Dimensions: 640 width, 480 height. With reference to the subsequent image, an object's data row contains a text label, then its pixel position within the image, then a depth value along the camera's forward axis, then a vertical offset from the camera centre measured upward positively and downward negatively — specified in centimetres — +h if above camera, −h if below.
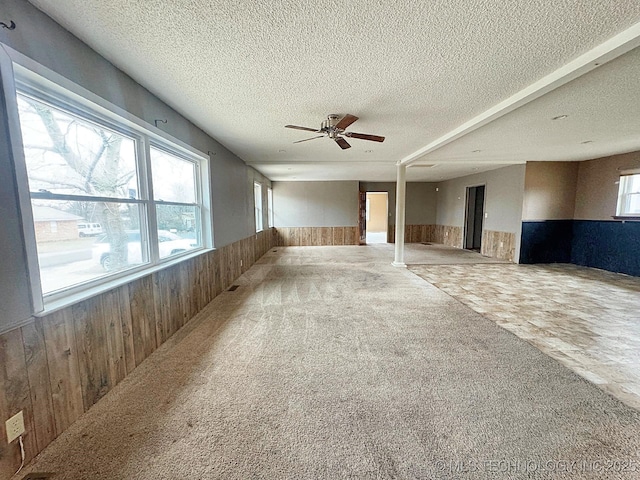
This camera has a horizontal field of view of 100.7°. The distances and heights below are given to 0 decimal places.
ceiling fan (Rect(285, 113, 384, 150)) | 305 +99
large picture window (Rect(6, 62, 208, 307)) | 157 +18
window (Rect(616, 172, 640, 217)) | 525 +33
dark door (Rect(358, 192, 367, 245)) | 1012 -12
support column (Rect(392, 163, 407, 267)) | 628 -10
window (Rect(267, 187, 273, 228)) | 942 +27
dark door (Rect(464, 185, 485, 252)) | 893 -19
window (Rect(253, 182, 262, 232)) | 755 +31
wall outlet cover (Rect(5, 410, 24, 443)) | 129 -104
